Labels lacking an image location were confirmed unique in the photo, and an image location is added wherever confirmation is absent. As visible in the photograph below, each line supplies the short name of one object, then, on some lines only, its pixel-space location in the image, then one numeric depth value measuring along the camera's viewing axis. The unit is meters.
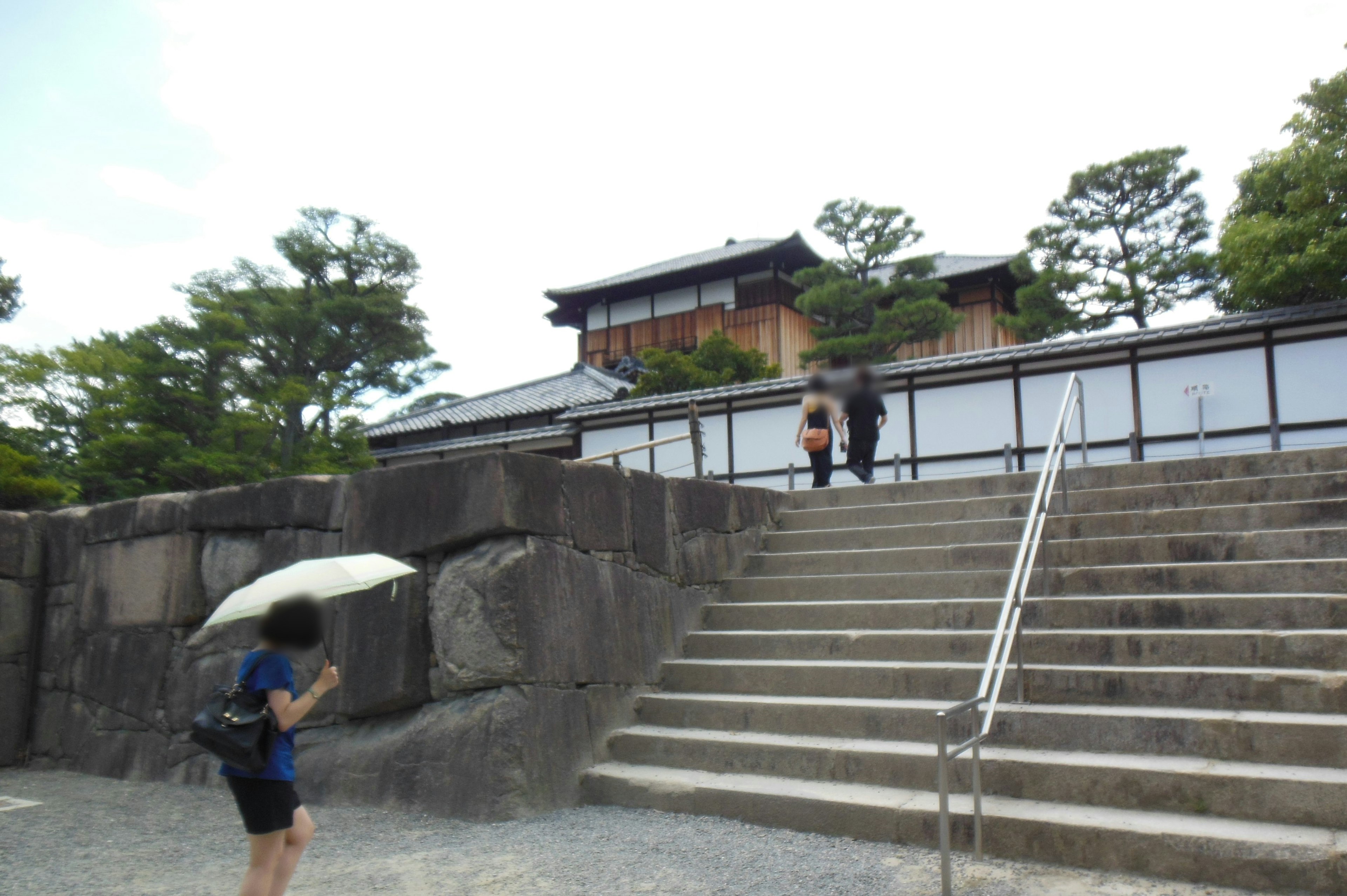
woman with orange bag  8.99
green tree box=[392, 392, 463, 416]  30.69
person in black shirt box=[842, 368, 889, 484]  9.18
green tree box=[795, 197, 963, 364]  19.78
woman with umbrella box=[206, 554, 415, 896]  3.25
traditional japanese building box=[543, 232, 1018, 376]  24.84
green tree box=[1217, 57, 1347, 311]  12.81
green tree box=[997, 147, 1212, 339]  19.72
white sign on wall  12.34
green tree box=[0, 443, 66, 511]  10.57
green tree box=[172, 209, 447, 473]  17.02
